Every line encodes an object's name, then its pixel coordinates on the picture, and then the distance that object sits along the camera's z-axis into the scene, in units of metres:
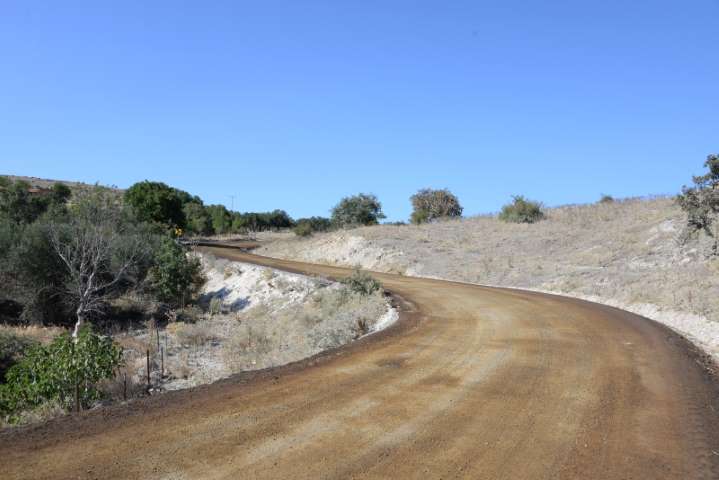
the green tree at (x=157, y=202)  56.84
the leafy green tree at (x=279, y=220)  105.12
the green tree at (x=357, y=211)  61.28
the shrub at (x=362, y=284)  21.17
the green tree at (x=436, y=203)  75.81
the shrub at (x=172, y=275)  28.52
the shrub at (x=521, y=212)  46.53
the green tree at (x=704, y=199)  22.70
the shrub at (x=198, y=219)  79.00
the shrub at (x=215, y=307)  27.54
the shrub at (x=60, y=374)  9.16
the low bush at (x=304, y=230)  58.27
